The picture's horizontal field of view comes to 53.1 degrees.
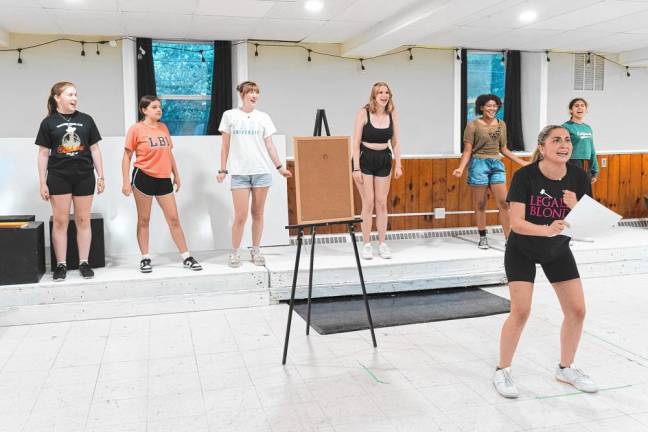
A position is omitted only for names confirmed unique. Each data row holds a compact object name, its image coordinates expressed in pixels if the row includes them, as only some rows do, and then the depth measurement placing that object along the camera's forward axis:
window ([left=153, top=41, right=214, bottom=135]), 8.02
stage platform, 4.28
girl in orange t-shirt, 4.54
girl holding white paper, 2.82
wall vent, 8.98
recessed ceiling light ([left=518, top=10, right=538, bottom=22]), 6.09
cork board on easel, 3.46
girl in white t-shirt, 4.68
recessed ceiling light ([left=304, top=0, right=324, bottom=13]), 5.62
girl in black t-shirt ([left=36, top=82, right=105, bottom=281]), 4.28
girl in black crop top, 4.89
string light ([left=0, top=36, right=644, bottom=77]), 7.33
